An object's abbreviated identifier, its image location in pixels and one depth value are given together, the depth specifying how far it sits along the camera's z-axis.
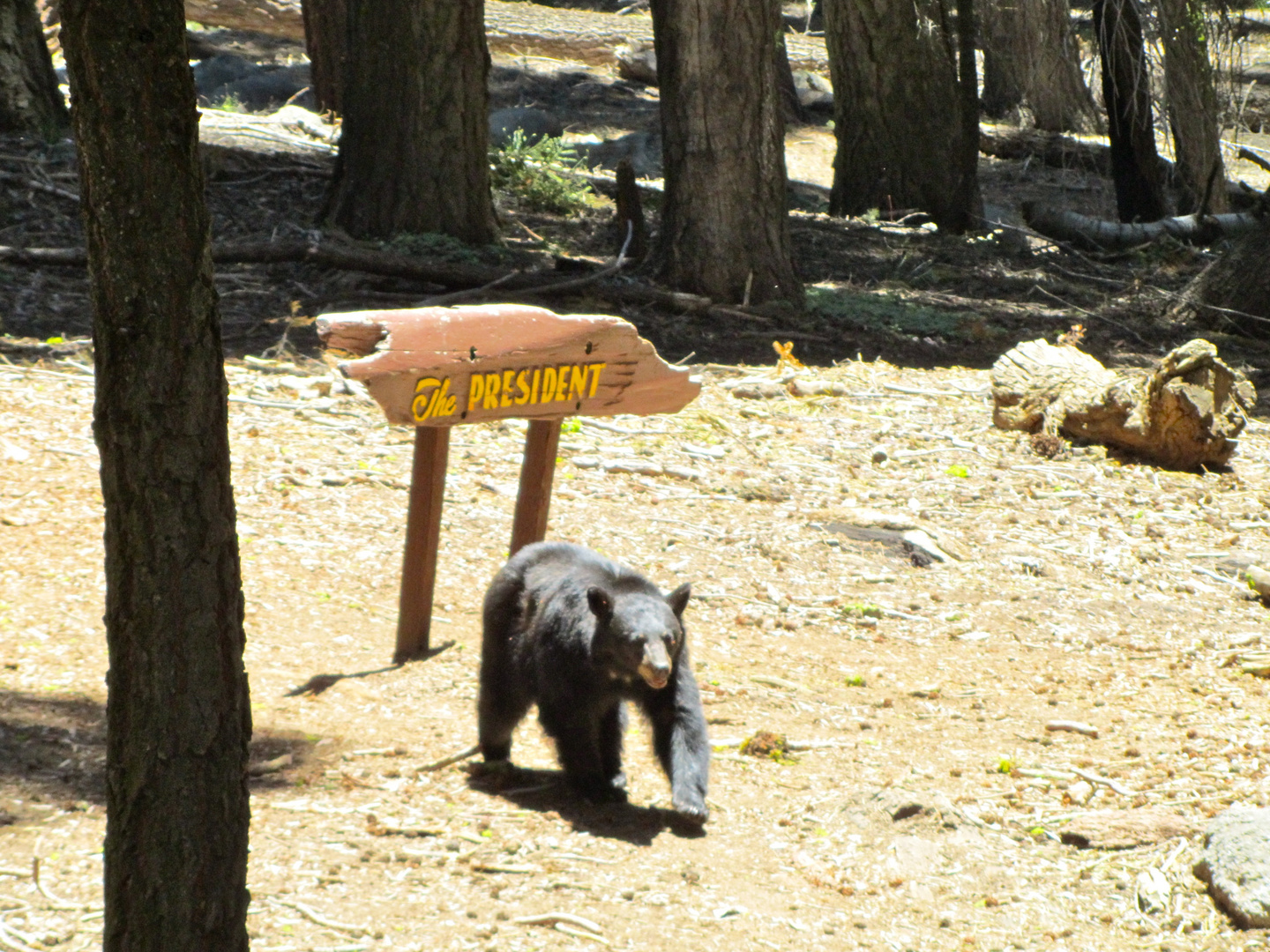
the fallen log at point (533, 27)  48.81
